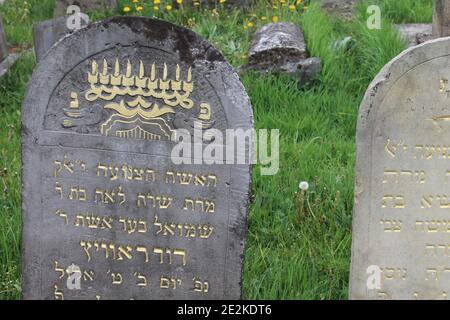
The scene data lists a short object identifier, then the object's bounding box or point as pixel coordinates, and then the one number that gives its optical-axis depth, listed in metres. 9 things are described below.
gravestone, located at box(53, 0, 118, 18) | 7.63
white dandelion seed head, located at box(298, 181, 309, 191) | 4.86
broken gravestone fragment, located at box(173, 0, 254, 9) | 7.48
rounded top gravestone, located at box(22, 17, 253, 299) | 3.77
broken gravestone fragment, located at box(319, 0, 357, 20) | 7.56
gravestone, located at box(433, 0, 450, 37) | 6.11
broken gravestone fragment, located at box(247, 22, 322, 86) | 6.24
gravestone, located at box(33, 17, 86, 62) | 6.12
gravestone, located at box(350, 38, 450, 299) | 3.77
